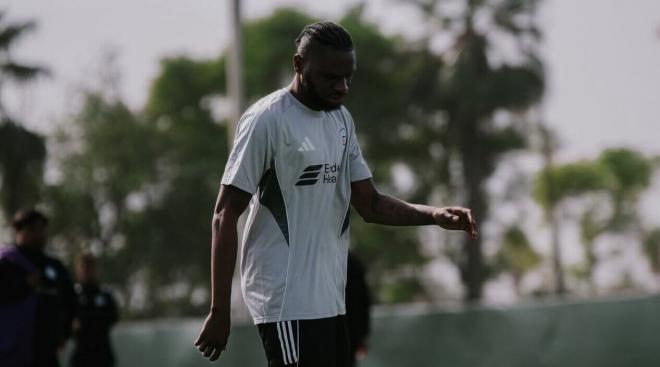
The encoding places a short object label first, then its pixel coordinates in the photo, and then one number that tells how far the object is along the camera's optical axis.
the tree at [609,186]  67.00
